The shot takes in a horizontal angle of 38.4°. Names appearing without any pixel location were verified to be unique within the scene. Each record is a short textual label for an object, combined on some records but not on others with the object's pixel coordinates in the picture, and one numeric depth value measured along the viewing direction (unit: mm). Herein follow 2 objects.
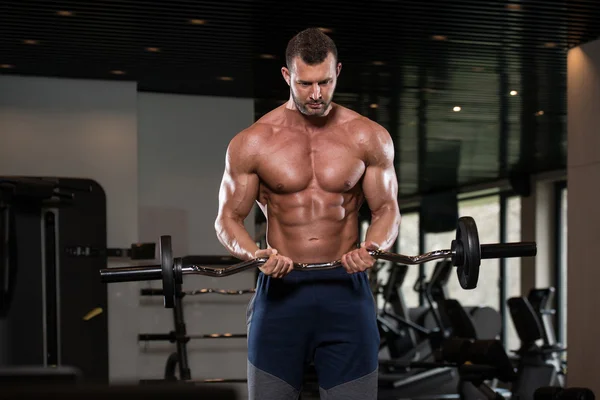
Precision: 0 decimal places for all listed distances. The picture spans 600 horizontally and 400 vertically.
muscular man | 2436
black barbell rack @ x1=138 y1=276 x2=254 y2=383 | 5969
